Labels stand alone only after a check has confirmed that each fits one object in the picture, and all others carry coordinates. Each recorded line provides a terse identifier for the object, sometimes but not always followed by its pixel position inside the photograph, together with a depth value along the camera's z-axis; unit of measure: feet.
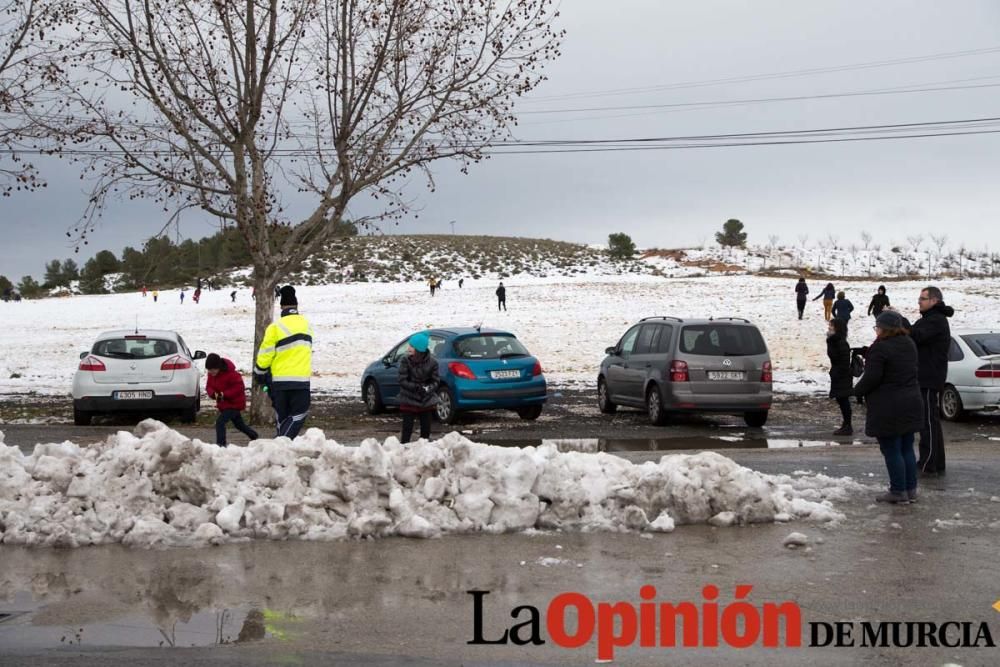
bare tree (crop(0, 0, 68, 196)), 55.16
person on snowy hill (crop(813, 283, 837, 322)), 129.70
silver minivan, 52.44
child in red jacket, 38.47
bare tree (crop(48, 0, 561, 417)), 54.08
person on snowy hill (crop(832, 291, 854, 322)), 96.27
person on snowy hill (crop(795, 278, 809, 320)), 130.72
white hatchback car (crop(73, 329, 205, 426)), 53.11
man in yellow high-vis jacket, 34.91
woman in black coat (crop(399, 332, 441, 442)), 39.24
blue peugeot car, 54.34
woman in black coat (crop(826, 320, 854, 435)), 49.26
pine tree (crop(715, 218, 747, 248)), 331.98
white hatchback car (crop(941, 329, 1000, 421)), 51.85
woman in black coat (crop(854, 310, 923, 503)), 28.94
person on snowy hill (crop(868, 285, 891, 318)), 100.49
